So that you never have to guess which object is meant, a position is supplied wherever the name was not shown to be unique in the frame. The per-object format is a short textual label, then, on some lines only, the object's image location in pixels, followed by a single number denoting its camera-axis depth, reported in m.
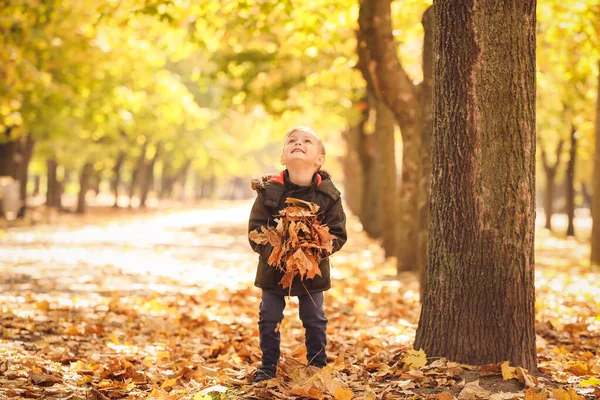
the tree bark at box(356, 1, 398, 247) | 11.28
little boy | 4.72
